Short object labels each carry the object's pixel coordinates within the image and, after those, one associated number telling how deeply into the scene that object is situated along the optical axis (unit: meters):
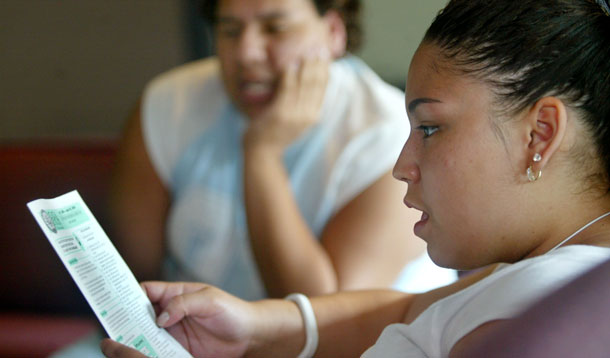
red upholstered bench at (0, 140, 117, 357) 2.13
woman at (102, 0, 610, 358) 1.24
